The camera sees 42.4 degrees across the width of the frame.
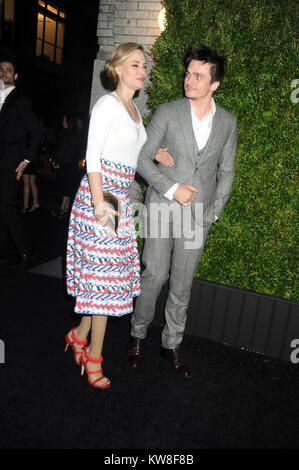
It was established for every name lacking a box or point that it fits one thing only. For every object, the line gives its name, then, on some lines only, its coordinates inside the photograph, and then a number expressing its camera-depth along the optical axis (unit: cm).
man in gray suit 251
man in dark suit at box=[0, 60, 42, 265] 418
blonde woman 215
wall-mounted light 381
